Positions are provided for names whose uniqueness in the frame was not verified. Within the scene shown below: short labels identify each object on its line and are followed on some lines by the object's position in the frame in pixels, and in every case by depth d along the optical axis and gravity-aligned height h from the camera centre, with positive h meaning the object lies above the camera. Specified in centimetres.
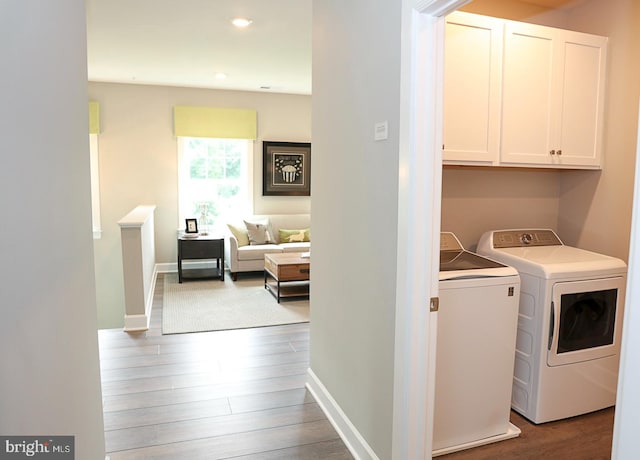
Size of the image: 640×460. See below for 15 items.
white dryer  251 -81
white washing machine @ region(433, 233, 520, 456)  230 -84
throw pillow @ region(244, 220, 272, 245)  657 -67
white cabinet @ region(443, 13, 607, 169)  244 +52
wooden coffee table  521 -99
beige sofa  622 -79
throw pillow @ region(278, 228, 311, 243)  679 -73
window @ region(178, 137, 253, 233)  680 +7
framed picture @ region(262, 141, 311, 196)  712 +27
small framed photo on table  648 -57
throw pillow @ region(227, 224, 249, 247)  643 -67
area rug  438 -129
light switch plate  195 +23
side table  614 -86
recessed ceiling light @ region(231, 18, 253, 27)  379 +134
